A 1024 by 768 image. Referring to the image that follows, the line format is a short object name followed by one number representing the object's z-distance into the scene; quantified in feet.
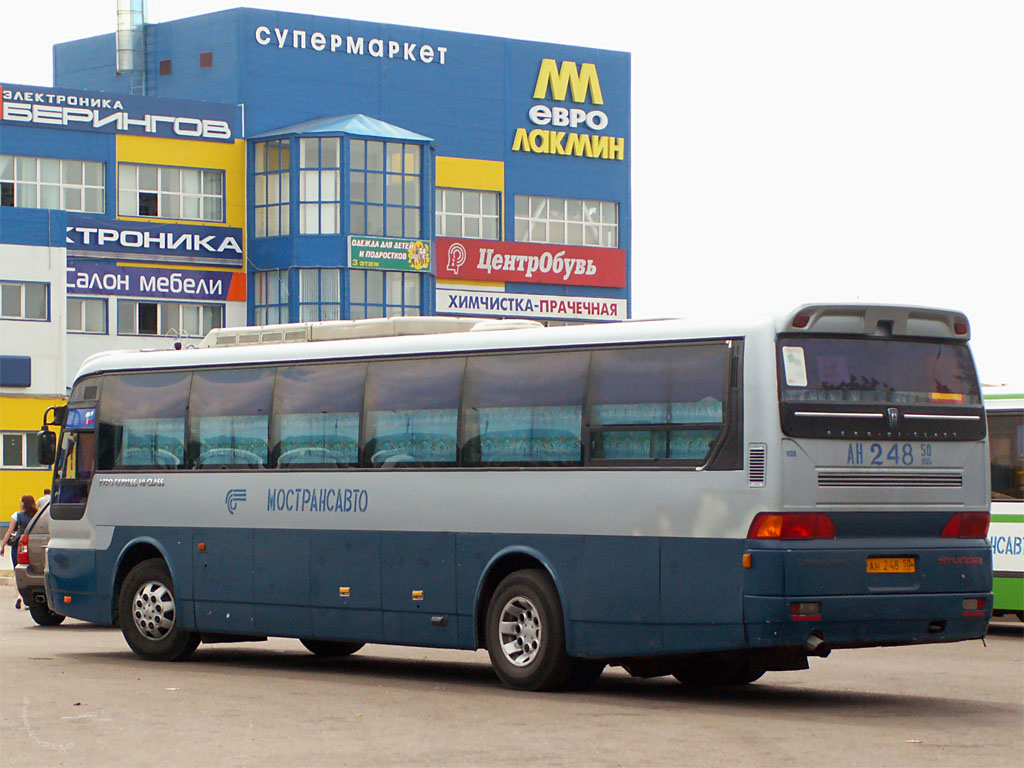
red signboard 238.89
